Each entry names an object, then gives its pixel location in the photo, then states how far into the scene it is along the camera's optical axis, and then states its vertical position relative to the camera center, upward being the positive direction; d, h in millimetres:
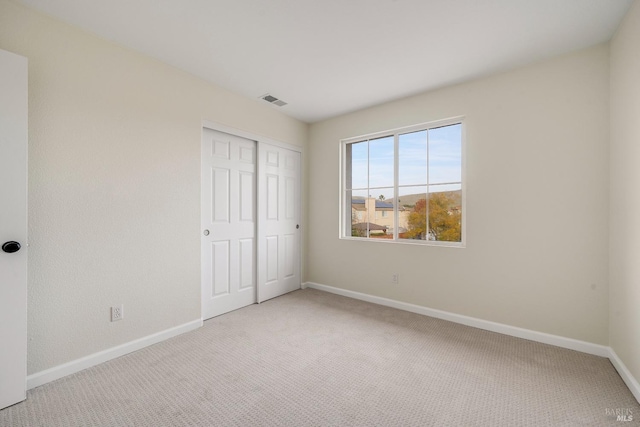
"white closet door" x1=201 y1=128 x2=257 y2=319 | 3057 -134
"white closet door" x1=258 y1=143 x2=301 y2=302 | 3662 -146
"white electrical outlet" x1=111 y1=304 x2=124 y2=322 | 2258 -839
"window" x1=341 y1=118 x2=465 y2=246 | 3082 +325
